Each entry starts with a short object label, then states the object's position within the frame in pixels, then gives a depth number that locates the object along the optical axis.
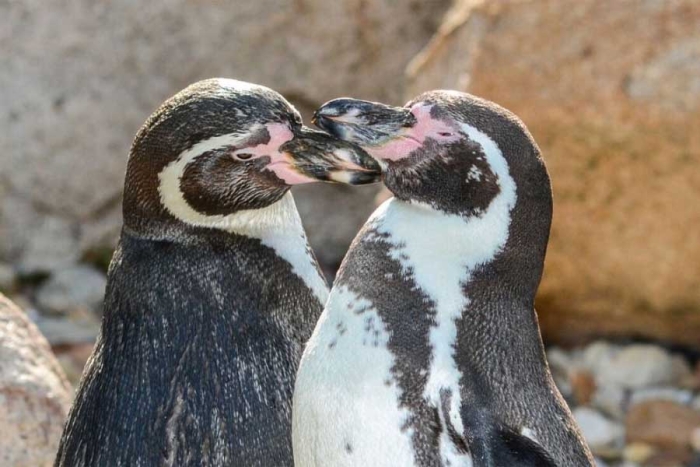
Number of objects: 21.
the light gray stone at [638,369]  11.12
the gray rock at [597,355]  11.27
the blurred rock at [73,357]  11.47
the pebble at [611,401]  10.99
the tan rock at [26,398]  7.25
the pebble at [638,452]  10.37
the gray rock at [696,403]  10.84
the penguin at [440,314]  5.53
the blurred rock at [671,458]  10.30
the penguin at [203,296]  6.13
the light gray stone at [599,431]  10.55
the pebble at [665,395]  10.90
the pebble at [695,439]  10.34
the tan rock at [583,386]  11.15
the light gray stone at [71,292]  12.53
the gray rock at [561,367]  11.31
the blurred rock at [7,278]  12.61
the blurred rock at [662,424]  10.52
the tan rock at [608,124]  10.02
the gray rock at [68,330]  11.89
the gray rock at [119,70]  12.85
